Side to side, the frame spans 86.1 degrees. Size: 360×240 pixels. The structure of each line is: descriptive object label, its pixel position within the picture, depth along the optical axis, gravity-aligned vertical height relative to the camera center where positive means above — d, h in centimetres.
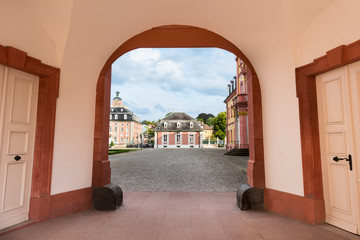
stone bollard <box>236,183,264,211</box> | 379 -121
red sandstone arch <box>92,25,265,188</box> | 394 +85
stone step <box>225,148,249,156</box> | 1709 -132
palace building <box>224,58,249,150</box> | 1808 +246
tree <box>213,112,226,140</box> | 3916 +247
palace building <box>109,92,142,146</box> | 5022 +308
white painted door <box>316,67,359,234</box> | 289 -15
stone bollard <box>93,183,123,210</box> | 379 -121
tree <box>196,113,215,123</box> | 8330 +922
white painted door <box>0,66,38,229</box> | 296 -7
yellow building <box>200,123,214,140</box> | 5778 +183
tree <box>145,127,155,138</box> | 5584 +142
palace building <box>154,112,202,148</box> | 3891 +20
